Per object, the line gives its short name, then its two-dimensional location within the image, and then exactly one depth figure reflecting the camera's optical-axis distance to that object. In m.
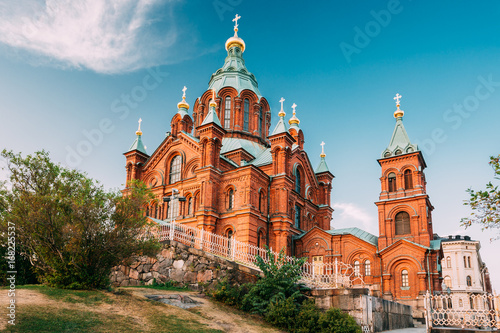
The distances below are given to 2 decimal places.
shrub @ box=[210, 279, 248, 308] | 14.18
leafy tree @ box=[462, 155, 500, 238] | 10.57
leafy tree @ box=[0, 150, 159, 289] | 11.94
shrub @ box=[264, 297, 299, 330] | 13.03
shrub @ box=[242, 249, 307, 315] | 13.79
